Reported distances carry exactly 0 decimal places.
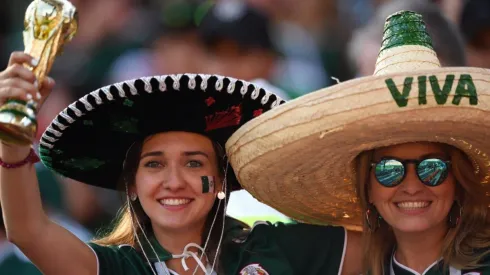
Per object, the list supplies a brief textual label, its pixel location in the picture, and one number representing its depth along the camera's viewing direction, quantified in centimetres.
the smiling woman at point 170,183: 731
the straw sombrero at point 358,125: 661
